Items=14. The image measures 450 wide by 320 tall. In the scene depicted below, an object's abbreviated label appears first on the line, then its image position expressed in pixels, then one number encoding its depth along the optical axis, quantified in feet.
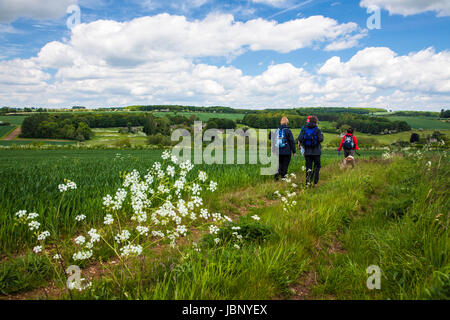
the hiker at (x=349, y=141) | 39.96
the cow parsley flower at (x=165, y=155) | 11.84
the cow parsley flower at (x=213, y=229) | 11.10
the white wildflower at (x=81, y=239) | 8.71
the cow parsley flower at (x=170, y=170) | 11.23
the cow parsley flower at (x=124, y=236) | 9.22
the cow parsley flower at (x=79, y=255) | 8.72
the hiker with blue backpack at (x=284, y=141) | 32.50
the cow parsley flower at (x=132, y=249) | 8.62
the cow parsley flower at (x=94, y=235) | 8.69
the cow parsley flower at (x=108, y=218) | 9.36
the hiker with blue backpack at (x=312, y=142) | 30.14
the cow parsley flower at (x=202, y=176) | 11.10
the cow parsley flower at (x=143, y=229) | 9.63
